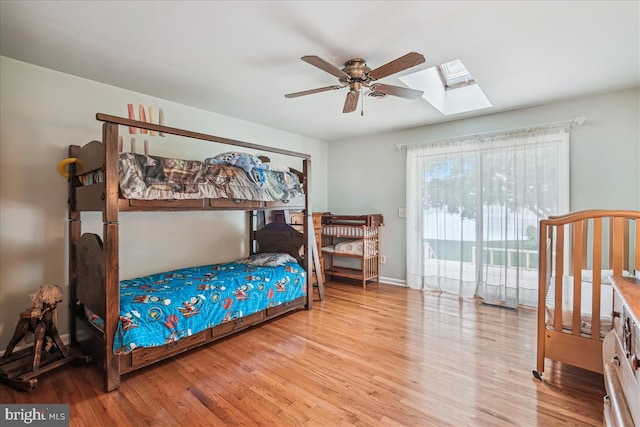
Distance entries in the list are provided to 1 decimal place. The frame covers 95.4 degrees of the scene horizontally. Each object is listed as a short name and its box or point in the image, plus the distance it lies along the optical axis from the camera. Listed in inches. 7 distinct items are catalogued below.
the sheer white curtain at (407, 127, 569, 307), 127.9
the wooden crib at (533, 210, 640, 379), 68.4
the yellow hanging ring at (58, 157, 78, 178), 94.3
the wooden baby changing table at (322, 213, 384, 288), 170.1
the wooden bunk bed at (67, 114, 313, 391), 75.6
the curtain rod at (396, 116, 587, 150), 121.0
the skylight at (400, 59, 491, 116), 120.5
